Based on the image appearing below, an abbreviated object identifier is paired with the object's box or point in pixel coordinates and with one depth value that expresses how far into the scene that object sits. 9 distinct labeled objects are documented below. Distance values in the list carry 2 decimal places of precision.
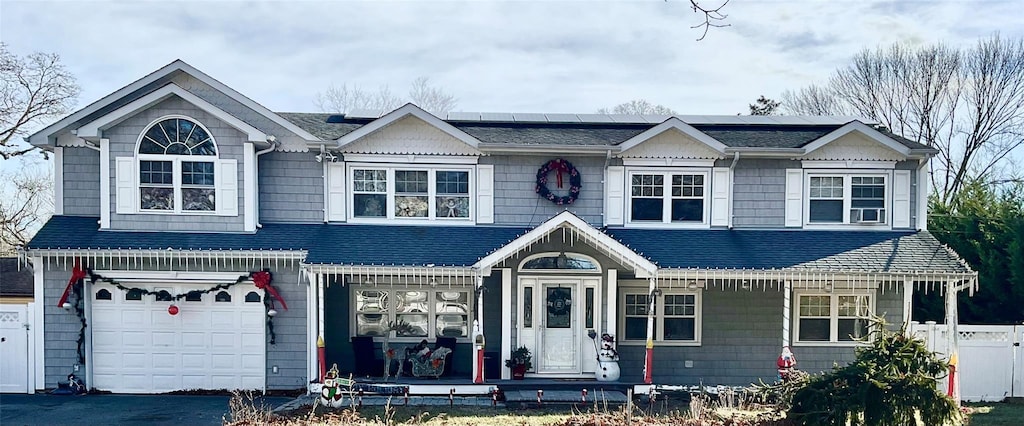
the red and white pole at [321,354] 12.24
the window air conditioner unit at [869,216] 14.25
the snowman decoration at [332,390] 11.24
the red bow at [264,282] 12.98
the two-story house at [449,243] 12.81
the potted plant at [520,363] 12.79
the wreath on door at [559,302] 13.25
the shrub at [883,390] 7.79
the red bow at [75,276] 12.77
